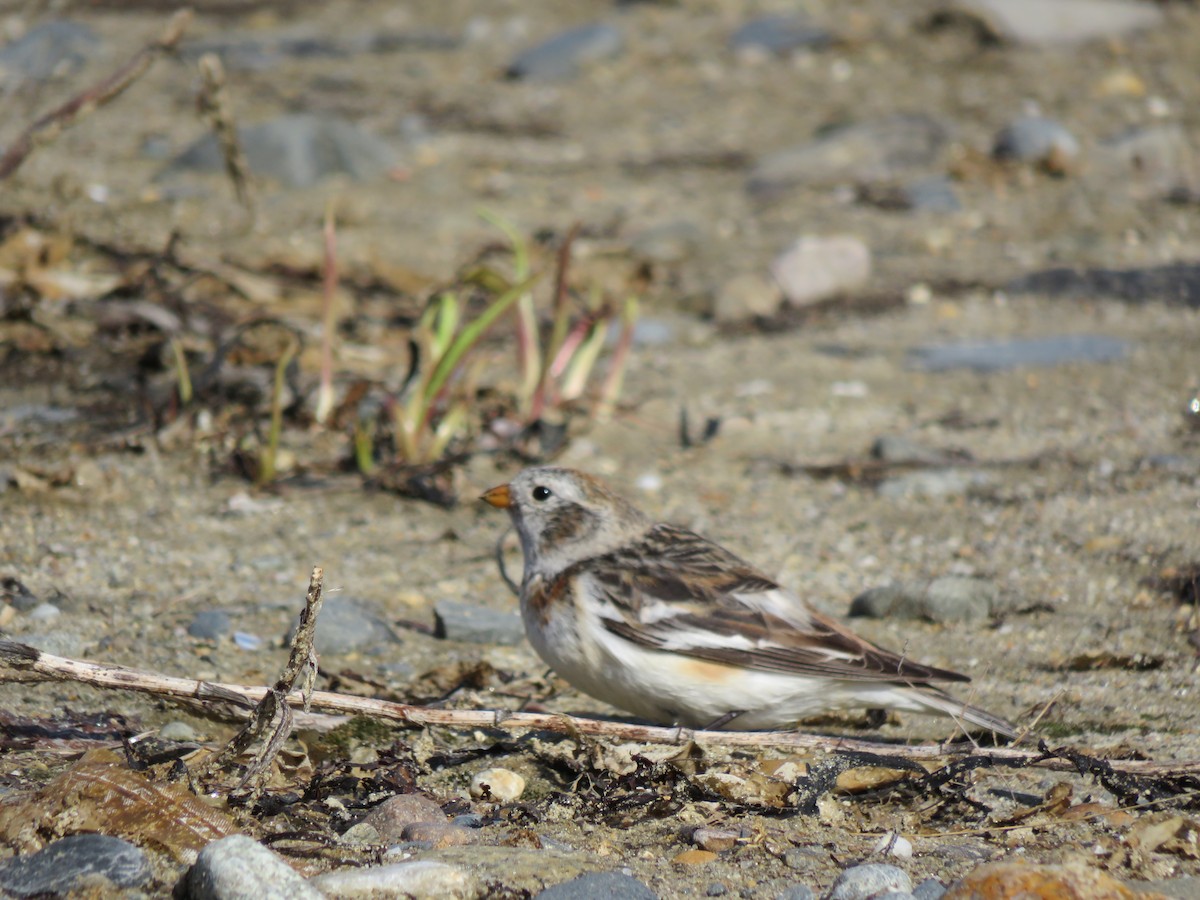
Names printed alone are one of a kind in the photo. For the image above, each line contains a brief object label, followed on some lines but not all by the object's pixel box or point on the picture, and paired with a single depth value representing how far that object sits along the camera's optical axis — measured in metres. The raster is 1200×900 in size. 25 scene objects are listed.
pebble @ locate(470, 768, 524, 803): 6.41
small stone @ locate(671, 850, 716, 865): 5.66
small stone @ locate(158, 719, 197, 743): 6.77
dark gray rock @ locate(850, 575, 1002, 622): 8.83
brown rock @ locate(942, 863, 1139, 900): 4.90
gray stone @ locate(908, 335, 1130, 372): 13.29
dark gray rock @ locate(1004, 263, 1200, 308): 14.73
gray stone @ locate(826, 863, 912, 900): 5.25
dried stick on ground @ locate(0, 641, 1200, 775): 6.02
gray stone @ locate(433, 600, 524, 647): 8.49
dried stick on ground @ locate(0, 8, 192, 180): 10.28
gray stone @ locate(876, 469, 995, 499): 10.80
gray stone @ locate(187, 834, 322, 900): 4.86
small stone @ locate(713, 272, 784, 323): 14.62
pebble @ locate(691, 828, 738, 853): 5.78
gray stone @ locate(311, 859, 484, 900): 5.12
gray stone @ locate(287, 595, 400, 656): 8.18
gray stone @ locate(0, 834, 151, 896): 4.99
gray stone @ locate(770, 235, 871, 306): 15.12
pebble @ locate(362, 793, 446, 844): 5.87
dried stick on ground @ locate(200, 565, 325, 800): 5.36
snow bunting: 7.05
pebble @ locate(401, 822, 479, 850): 5.76
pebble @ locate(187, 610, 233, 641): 8.02
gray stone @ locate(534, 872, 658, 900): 5.18
